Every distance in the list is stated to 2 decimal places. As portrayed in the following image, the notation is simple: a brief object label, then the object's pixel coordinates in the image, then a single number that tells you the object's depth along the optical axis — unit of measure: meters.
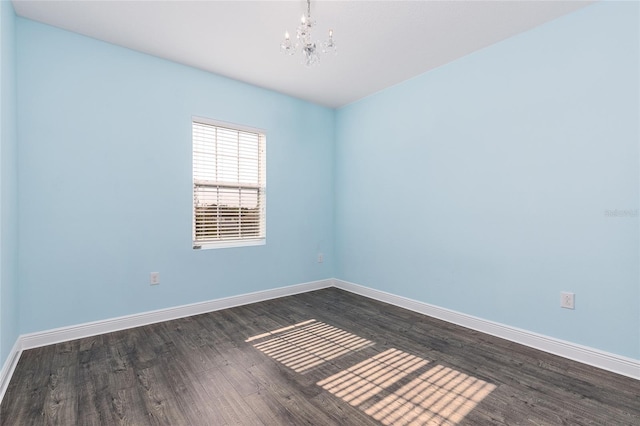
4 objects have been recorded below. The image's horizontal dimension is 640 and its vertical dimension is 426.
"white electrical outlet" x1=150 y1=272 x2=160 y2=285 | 2.97
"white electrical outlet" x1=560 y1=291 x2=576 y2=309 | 2.29
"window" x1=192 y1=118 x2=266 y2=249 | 3.34
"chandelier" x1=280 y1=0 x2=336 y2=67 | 2.01
